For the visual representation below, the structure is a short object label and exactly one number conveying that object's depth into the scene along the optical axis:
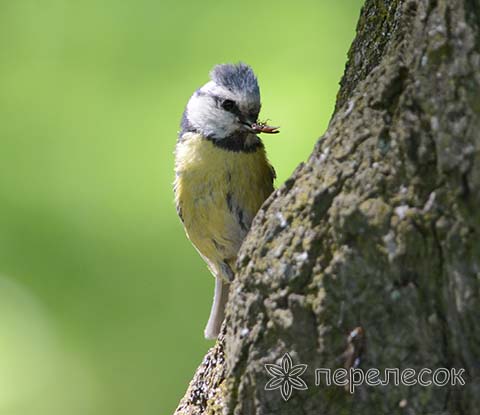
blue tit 4.23
